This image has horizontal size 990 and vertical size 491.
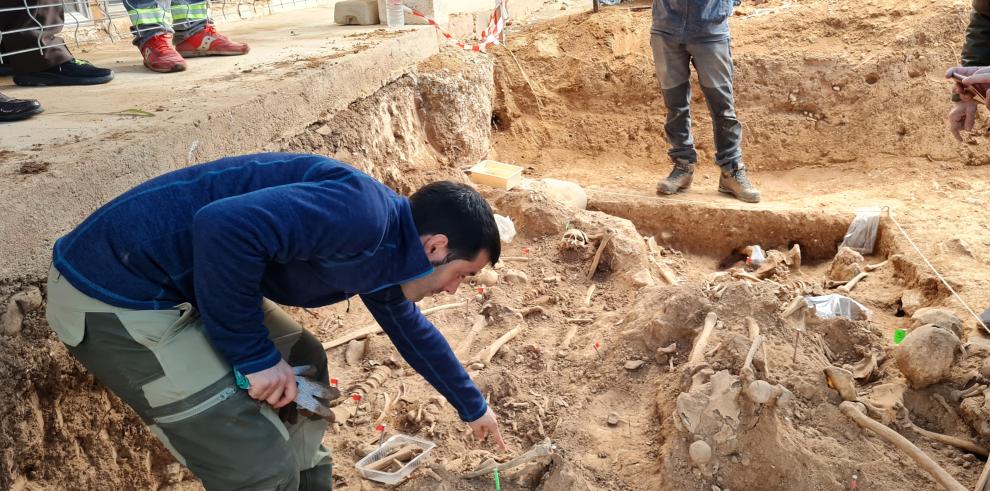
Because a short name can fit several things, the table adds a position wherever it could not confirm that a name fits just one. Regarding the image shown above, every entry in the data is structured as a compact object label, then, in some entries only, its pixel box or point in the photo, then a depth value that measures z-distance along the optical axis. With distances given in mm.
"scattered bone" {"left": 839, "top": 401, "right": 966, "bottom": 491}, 2434
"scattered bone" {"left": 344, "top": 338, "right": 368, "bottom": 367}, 3695
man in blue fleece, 1788
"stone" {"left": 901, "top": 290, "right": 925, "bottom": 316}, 4422
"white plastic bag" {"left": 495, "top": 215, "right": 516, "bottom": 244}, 5156
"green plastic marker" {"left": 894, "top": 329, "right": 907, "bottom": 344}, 3891
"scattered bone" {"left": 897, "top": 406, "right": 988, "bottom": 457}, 2766
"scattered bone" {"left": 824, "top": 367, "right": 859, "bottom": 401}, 2930
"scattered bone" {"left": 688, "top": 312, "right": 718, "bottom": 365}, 3090
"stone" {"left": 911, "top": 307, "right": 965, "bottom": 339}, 3511
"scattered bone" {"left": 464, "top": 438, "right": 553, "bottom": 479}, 2717
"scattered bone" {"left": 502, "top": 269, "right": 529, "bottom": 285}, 4578
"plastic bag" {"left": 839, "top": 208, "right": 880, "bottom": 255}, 5391
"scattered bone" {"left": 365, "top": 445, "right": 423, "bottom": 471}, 2857
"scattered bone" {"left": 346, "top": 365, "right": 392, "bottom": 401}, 3430
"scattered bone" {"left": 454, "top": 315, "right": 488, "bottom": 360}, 3788
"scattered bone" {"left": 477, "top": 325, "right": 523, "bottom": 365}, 3657
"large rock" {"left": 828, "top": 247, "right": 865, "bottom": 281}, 5016
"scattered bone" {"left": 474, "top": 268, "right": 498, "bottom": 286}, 4521
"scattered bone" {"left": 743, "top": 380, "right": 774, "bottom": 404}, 2633
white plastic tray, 2787
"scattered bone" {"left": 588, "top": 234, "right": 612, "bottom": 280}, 4754
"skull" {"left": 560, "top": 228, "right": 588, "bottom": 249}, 4871
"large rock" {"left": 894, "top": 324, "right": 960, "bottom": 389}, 3061
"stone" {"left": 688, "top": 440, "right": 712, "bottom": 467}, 2627
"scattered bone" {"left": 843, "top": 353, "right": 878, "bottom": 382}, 3344
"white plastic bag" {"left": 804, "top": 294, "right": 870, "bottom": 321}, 4230
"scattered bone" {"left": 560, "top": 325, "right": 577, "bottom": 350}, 3884
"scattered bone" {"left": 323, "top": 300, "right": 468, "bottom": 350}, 3736
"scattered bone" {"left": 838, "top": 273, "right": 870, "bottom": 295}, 4734
